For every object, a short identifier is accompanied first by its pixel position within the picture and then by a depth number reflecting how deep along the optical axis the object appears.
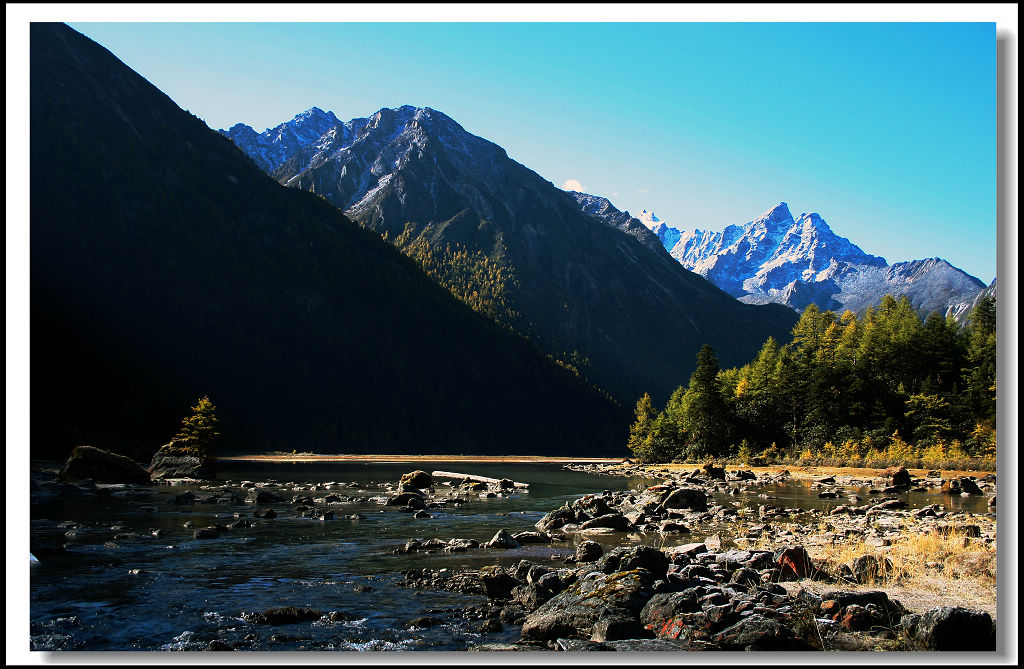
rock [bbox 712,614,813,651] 9.60
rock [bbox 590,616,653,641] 10.72
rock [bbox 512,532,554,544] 22.06
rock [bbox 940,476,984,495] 32.19
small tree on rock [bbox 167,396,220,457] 66.00
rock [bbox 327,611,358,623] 12.41
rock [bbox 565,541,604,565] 18.28
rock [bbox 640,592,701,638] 10.87
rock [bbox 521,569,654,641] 11.02
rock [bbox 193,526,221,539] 22.40
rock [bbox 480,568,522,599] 14.20
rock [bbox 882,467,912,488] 36.50
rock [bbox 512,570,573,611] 13.04
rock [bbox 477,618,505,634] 11.55
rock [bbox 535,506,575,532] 25.86
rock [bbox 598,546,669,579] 13.97
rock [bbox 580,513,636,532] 25.17
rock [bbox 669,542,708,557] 17.39
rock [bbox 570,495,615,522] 27.05
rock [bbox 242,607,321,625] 12.20
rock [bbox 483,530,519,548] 21.39
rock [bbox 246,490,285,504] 35.34
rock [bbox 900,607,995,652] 9.48
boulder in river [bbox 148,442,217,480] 51.06
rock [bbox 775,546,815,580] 14.12
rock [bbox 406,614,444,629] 11.84
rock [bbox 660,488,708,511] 30.06
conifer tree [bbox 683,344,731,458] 74.31
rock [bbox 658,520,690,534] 23.44
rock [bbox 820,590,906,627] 10.46
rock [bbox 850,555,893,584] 13.51
